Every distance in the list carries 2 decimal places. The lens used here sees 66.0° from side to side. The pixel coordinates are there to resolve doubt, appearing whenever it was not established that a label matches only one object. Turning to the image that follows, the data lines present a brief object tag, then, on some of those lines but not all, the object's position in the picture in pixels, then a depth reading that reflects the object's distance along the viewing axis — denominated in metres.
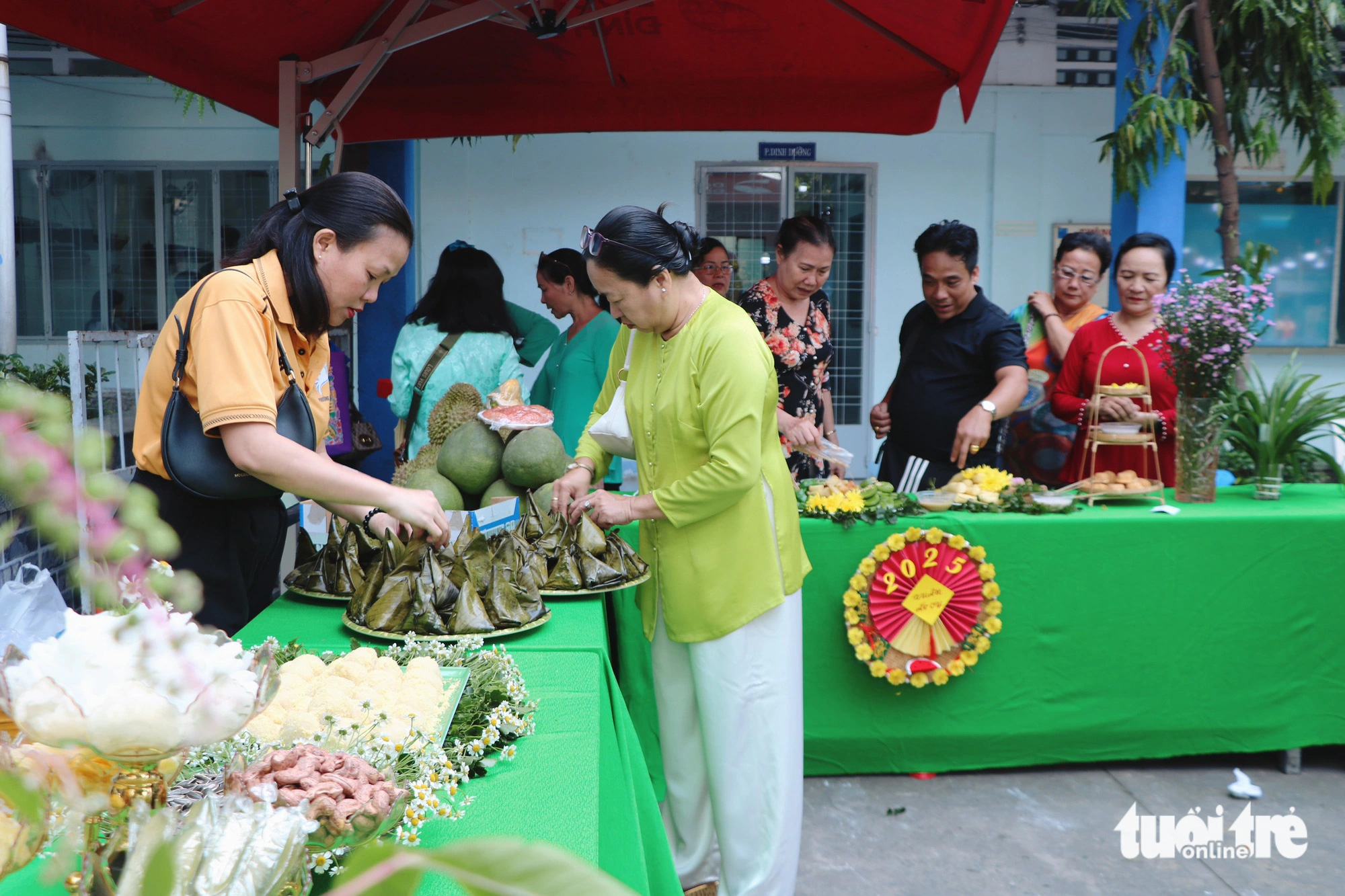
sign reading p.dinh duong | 7.50
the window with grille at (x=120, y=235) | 7.67
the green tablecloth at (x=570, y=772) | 1.20
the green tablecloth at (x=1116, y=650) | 3.28
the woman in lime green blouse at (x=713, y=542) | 2.19
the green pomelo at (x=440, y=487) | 2.93
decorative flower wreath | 3.19
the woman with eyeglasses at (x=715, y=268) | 5.14
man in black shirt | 3.48
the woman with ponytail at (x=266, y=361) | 1.73
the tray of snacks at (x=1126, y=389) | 3.39
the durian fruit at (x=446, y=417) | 3.24
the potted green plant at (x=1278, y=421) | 3.52
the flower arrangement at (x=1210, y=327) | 3.26
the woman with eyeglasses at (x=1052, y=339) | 4.01
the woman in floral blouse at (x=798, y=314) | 3.54
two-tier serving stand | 3.39
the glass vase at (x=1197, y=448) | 3.36
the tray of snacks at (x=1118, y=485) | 3.42
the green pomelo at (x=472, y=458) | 3.00
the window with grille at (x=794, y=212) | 7.61
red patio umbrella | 3.04
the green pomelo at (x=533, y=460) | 2.93
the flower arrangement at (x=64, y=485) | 0.62
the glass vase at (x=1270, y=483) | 3.50
